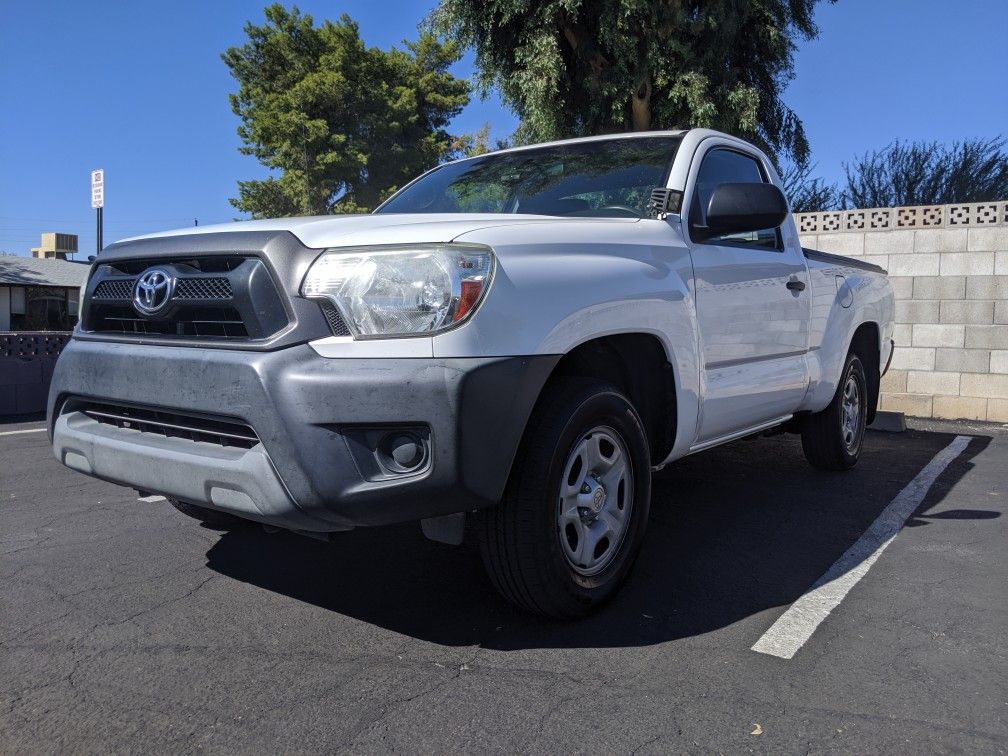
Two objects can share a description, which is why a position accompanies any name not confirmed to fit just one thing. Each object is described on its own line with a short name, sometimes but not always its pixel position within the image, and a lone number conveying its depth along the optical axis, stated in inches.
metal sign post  839.7
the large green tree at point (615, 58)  518.6
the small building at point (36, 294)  1321.4
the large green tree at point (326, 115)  1205.7
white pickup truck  95.6
